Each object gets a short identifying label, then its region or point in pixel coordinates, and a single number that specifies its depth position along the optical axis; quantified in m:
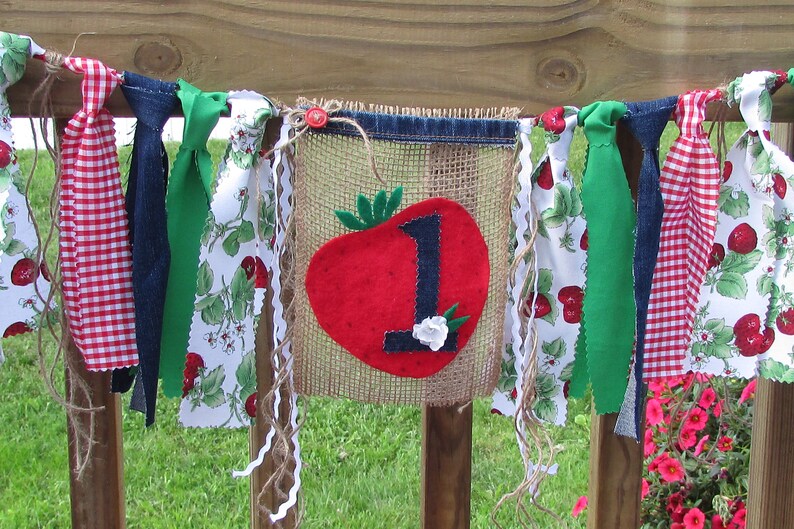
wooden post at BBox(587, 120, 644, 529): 1.25
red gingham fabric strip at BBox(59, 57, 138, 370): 0.97
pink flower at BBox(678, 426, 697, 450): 1.74
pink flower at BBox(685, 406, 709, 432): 1.68
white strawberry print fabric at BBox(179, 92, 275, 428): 1.00
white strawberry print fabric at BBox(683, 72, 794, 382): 1.08
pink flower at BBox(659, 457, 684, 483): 1.74
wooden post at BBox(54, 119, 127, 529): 1.16
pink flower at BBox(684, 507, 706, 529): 1.73
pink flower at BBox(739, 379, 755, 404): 1.67
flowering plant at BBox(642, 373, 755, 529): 1.74
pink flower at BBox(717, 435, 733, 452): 1.73
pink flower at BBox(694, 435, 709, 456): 1.67
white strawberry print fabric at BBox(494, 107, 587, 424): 1.04
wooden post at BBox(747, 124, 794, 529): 1.28
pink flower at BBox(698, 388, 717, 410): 1.75
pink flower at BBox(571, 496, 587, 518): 1.74
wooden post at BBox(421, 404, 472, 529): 1.22
